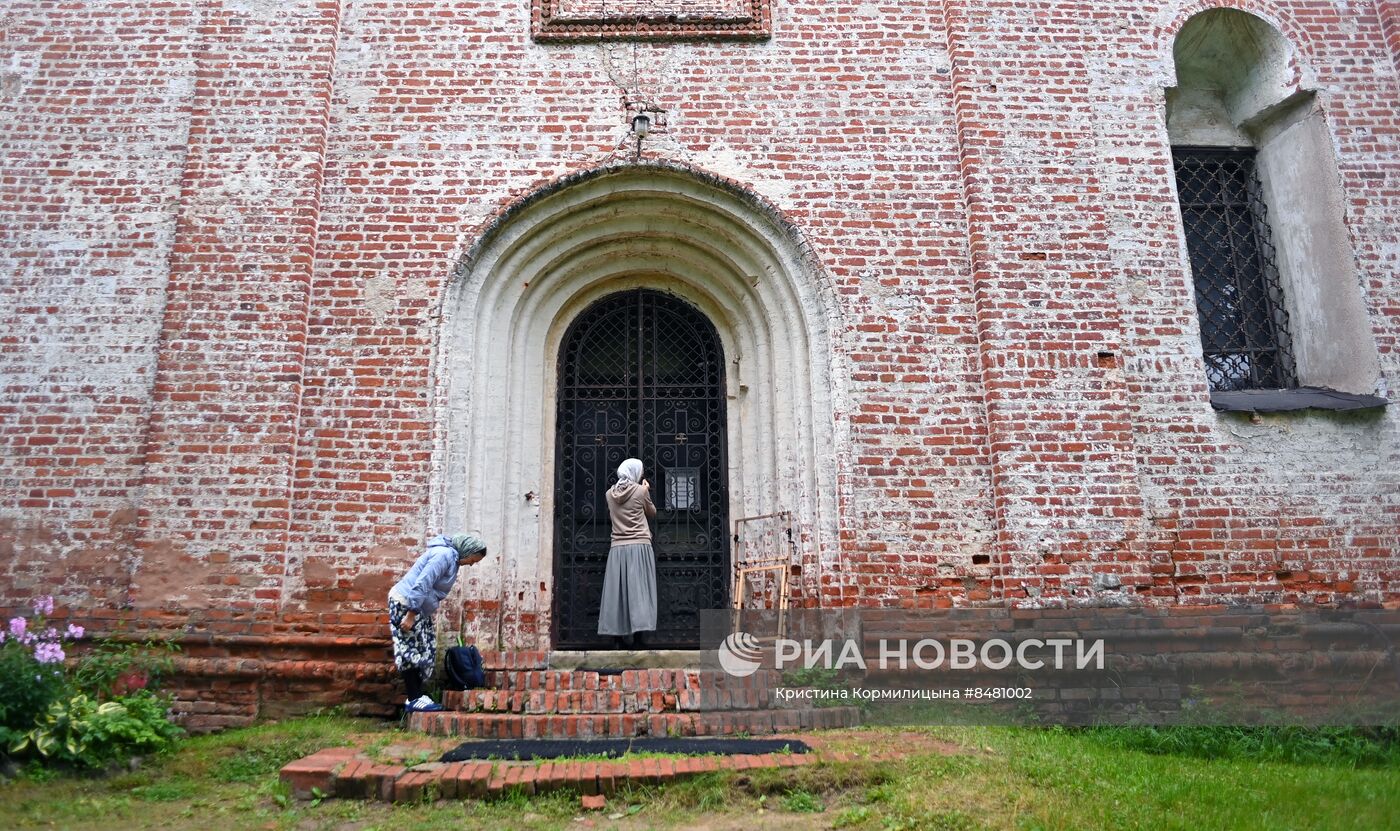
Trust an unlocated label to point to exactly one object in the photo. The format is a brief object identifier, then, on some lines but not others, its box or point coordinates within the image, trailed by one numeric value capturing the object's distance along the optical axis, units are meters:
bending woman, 5.90
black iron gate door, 7.30
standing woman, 6.79
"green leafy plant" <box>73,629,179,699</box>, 5.81
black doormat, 4.93
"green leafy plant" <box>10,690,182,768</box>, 4.98
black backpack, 6.08
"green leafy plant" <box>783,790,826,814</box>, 4.29
